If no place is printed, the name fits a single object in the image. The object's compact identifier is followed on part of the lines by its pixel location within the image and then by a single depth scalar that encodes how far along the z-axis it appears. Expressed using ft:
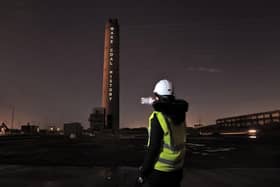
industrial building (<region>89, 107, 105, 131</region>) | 180.69
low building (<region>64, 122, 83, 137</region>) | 251.60
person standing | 9.79
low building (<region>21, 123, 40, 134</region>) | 473.51
